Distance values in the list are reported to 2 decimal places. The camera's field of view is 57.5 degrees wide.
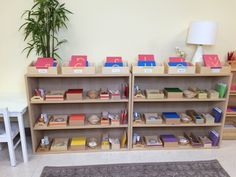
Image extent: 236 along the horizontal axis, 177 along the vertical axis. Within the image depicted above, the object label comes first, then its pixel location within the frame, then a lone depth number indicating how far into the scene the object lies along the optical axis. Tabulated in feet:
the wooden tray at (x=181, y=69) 7.60
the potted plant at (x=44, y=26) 7.30
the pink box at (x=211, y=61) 7.69
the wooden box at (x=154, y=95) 7.88
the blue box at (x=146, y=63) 7.59
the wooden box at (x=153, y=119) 8.16
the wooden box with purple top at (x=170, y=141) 8.38
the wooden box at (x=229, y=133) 9.01
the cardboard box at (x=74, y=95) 7.68
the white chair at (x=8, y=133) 6.67
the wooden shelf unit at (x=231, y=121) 8.81
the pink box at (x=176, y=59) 7.89
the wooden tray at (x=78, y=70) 7.36
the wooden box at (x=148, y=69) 7.52
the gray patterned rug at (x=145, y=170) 6.93
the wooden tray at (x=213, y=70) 7.62
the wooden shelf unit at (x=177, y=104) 8.45
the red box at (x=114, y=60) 7.82
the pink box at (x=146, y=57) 7.95
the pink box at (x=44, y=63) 7.27
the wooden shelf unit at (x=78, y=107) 7.91
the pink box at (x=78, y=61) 7.50
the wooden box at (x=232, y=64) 8.35
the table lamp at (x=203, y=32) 7.39
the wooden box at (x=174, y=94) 7.95
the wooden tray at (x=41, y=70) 7.23
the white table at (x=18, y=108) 6.95
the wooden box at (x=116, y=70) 7.48
